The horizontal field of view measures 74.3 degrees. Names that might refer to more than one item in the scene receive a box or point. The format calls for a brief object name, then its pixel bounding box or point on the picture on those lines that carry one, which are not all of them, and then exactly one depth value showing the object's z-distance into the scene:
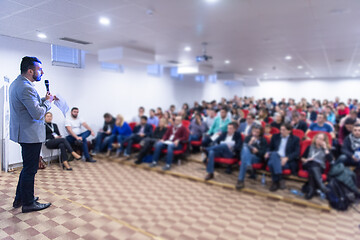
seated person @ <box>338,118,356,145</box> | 4.59
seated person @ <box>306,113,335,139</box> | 5.02
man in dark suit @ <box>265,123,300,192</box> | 4.00
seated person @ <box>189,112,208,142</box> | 6.04
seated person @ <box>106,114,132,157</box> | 4.34
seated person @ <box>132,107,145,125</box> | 6.70
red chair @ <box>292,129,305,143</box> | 4.60
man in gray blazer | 1.93
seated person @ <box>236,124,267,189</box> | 4.23
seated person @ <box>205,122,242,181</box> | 4.59
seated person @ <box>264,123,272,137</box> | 4.79
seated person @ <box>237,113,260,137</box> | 5.14
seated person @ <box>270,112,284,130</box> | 5.37
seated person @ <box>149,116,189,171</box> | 5.21
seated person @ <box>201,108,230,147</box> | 5.59
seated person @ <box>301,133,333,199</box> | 3.69
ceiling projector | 5.70
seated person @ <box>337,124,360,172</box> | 3.88
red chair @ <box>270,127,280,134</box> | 4.94
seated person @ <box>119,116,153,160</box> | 5.72
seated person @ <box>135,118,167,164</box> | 5.49
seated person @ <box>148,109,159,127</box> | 7.31
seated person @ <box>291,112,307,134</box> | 5.44
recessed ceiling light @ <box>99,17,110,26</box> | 3.71
